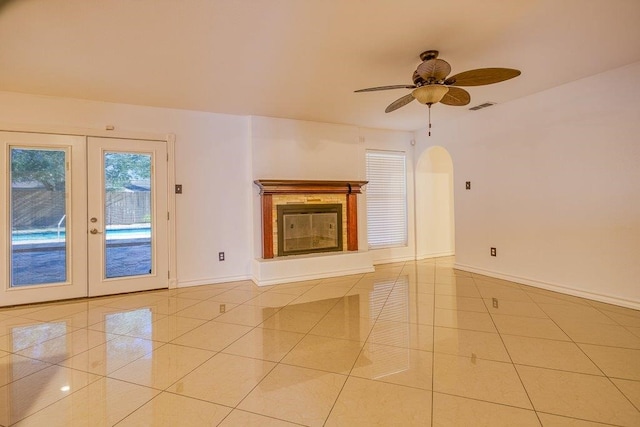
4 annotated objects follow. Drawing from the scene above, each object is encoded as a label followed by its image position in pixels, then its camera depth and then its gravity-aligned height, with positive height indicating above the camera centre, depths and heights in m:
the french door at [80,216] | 3.72 +0.03
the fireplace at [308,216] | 4.68 -0.01
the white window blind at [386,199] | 5.89 +0.30
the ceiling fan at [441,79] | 2.54 +1.12
